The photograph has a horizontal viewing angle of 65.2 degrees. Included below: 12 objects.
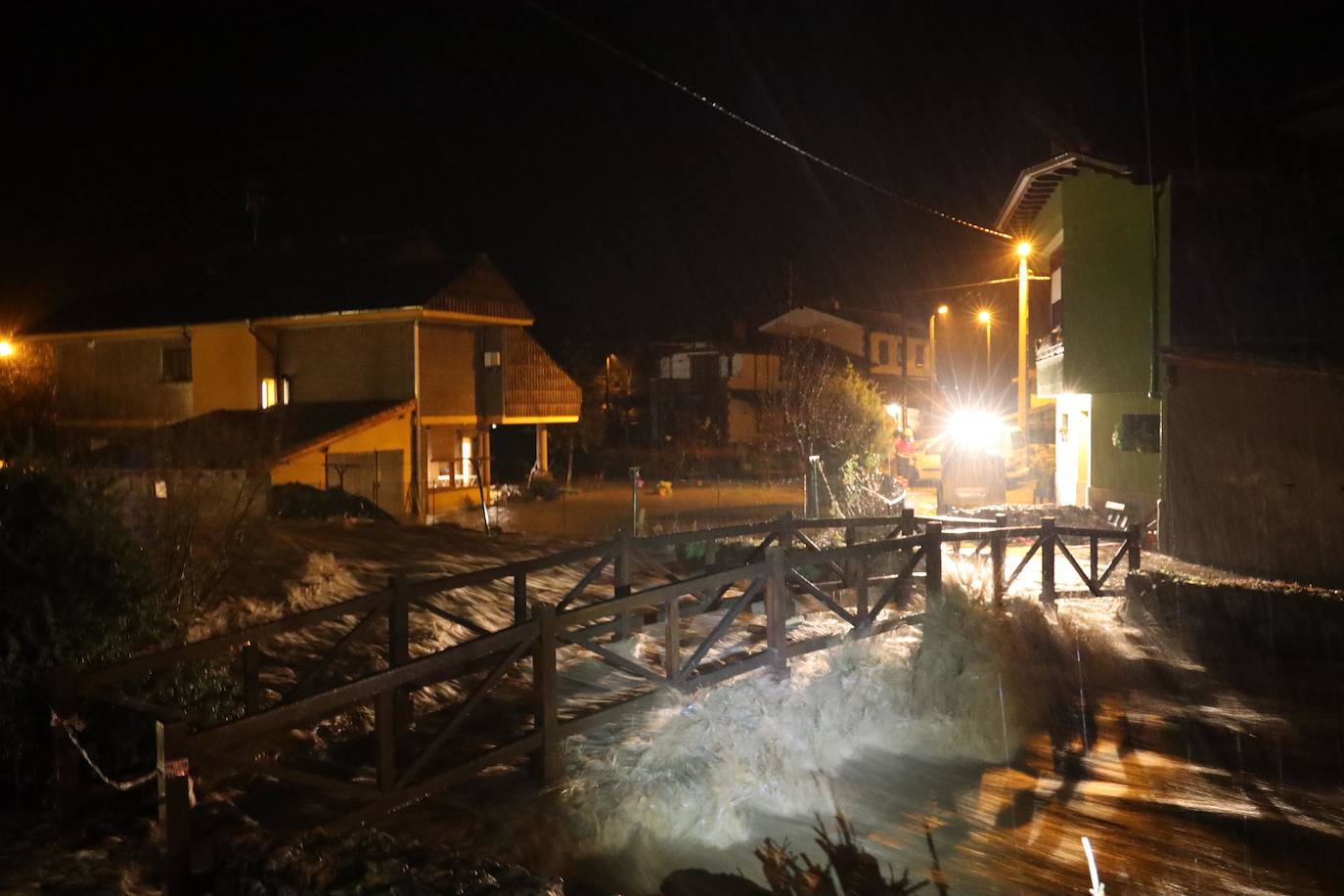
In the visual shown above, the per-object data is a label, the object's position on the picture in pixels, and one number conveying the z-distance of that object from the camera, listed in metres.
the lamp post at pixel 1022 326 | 28.58
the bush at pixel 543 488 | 34.91
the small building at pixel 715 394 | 53.41
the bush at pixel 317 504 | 23.80
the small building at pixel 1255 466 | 16.41
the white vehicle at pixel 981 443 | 30.05
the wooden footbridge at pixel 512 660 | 5.31
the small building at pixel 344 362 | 30.69
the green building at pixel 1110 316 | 20.34
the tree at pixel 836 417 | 28.17
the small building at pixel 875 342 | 58.44
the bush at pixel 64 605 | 6.21
